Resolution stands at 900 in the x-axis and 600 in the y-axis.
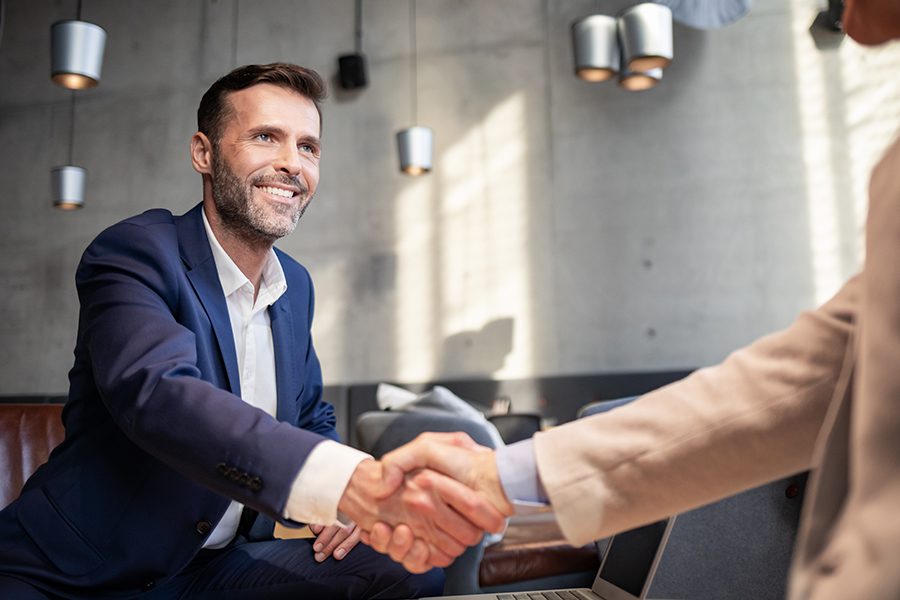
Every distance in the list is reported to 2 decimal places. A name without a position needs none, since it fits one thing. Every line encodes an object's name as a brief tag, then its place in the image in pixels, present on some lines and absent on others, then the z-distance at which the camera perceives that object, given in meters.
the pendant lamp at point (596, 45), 4.71
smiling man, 1.26
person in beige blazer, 0.55
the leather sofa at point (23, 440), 1.89
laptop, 1.30
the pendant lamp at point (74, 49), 4.61
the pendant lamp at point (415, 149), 5.89
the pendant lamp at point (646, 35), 4.56
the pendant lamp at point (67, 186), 6.45
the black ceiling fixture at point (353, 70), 6.86
